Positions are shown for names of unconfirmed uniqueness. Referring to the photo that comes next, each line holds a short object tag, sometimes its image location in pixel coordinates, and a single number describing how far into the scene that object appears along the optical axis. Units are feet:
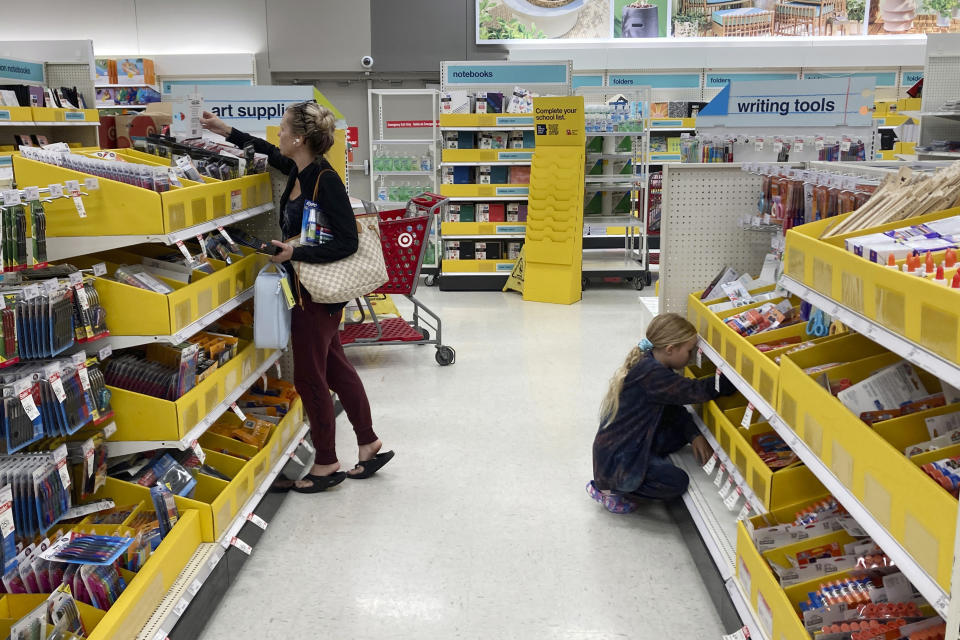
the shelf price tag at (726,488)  10.05
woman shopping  11.50
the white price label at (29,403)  7.21
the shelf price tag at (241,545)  10.02
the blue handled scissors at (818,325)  9.14
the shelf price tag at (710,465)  10.60
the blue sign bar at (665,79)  40.78
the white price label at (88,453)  8.39
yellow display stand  26.86
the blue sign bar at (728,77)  40.45
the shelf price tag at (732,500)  9.73
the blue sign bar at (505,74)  29.63
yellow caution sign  29.14
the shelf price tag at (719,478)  10.23
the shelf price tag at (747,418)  9.18
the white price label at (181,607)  8.26
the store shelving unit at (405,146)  32.09
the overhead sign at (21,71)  26.18
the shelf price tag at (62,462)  7.72
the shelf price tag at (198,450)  9.53
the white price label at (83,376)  8.10
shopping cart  18.60
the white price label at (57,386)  7.62
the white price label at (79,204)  8.45
